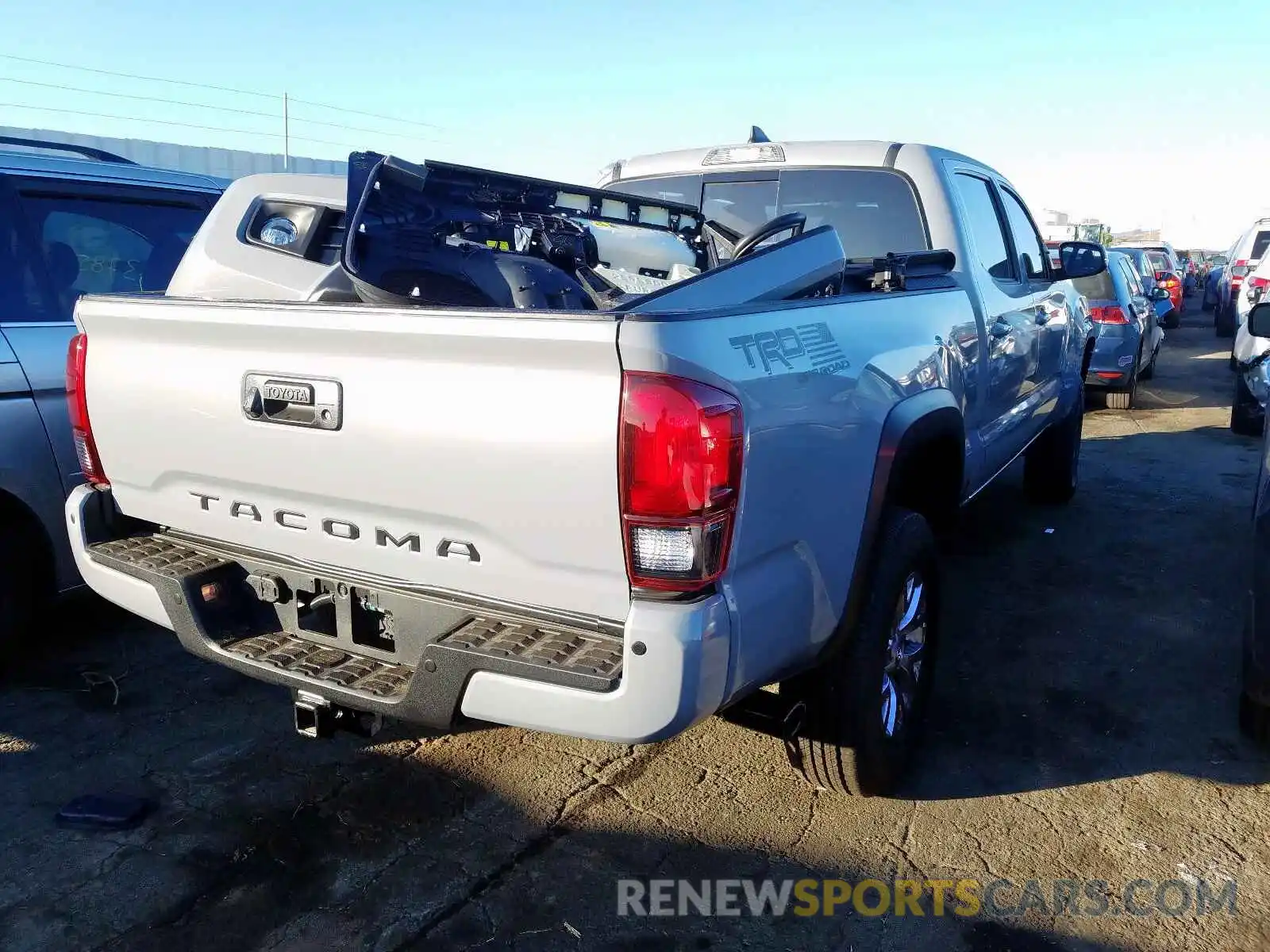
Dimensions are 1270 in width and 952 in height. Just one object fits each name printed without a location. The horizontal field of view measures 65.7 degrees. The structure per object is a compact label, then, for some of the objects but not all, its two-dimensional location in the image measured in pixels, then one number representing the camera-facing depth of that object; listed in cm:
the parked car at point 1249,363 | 780
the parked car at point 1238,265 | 1554
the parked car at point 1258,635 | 305
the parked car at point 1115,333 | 998
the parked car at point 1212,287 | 2244
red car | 1933
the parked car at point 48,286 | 369
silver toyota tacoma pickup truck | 207
